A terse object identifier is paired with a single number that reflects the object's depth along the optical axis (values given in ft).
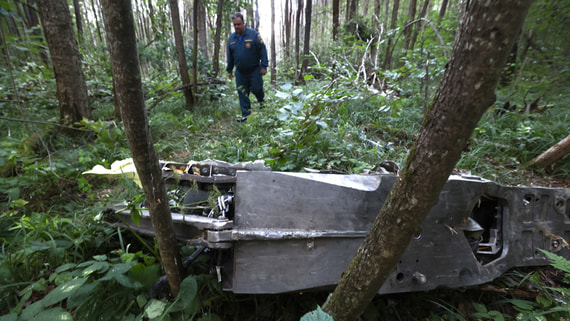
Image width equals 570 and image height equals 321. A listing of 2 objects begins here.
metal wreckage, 4.66
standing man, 16.88
